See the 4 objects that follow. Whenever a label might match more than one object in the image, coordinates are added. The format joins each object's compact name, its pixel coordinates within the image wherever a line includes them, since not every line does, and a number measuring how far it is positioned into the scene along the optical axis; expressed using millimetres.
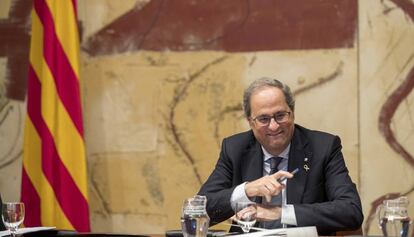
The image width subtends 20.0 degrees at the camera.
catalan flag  7475
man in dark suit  5288
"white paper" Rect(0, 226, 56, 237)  4833
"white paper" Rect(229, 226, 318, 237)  4159
